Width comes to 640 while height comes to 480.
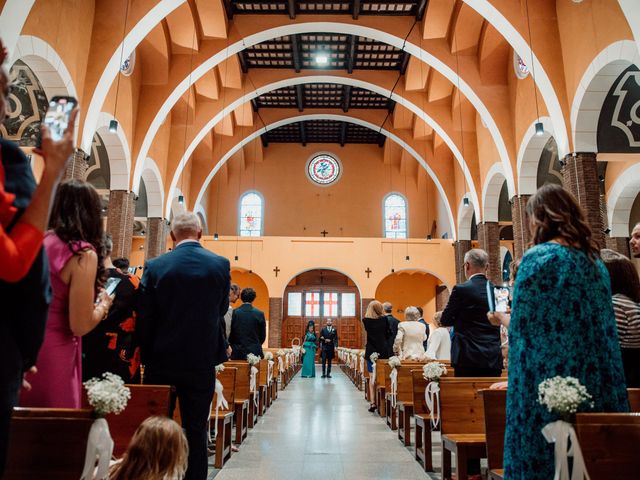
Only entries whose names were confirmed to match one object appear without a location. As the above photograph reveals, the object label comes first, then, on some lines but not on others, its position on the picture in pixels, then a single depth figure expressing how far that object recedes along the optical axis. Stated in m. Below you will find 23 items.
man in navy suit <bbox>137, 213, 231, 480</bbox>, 2.59
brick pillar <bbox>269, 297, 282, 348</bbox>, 18.19
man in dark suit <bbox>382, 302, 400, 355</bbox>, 8.22
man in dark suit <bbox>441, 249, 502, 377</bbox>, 3.72
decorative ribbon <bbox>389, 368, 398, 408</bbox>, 5.77
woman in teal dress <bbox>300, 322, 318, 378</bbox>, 13.92
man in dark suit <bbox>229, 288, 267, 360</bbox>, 6.41
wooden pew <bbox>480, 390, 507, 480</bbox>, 2.66
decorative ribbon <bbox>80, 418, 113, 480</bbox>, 1.63
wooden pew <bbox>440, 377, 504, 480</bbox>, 3.61
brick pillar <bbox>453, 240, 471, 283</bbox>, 17.84
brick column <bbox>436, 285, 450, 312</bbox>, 20.15
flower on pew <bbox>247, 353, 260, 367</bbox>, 5.82
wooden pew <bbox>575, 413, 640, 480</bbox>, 1.70
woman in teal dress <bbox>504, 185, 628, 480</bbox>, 1.88
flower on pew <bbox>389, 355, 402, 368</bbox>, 5.82
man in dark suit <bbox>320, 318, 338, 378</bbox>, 13.97
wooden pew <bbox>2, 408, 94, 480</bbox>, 1.71
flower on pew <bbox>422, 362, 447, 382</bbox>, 3.85
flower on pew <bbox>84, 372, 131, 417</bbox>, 1.71
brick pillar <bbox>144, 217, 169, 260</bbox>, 14.92
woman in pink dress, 1.95
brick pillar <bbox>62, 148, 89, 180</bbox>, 9.09
